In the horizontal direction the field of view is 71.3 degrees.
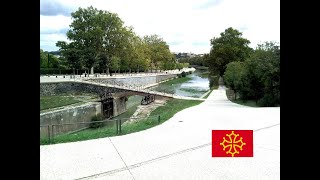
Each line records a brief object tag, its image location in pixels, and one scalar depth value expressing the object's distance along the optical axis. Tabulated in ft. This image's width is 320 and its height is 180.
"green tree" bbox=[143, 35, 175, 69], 162.13
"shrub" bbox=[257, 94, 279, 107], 54.87
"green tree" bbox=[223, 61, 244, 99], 66.72
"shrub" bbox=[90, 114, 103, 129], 50.75
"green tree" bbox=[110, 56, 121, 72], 110.35
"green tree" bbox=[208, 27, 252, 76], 106.77
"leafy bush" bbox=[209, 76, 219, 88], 129.30
